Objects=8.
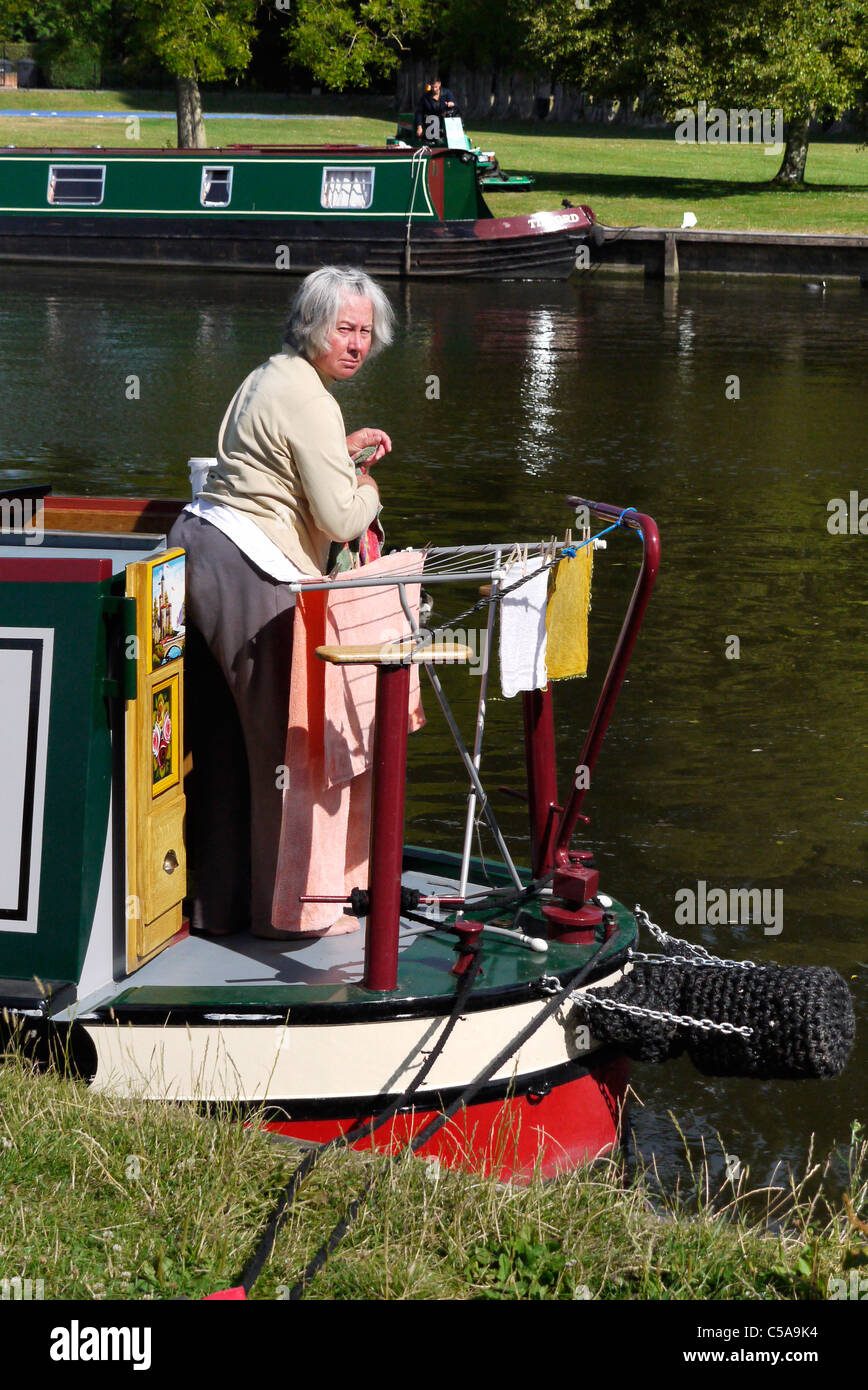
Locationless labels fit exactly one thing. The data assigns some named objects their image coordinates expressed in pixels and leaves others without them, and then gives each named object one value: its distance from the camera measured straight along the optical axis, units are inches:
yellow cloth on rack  376.8
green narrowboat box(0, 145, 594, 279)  2193.7
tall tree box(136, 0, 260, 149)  2883.9
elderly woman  359.9
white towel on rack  362.0
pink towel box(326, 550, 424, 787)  366.6
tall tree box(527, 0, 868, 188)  2642.7
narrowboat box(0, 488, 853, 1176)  351.3
